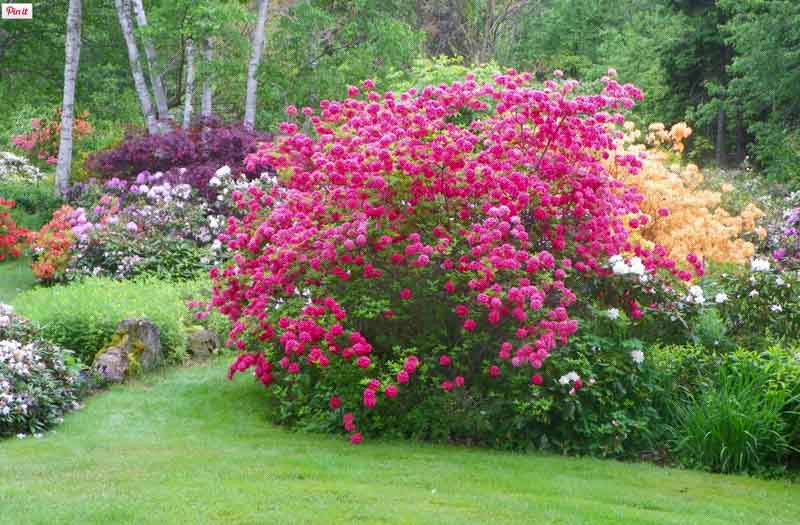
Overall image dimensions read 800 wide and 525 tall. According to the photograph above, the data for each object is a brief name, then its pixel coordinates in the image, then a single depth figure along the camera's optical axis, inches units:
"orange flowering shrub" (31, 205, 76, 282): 544.1
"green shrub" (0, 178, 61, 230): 708.7
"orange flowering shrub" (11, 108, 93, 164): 920.9
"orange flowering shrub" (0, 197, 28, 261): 639.8
